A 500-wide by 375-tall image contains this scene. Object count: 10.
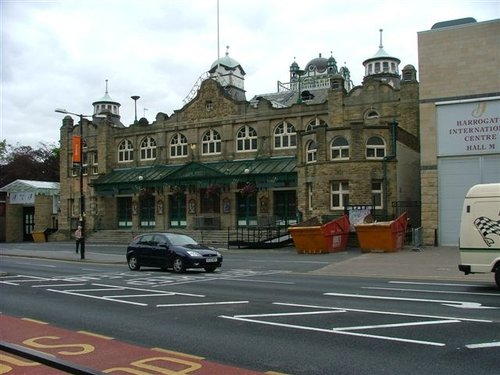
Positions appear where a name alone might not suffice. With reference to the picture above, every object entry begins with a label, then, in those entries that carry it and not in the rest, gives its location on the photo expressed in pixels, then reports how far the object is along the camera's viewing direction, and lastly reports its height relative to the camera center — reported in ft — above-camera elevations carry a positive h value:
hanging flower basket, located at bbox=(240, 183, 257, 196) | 131.85 +5.82
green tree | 233.55 +21.95
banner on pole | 100.78 +12.06
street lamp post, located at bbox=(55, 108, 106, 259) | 91.34 +0.37
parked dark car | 65.00 -4.66
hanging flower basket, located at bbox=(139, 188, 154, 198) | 151.94 +6.19
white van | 43.78 -1.60
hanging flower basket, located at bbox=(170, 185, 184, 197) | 148.57 +6.47
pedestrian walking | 99.30 -3.78
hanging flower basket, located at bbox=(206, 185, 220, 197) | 140.56 +6.08
